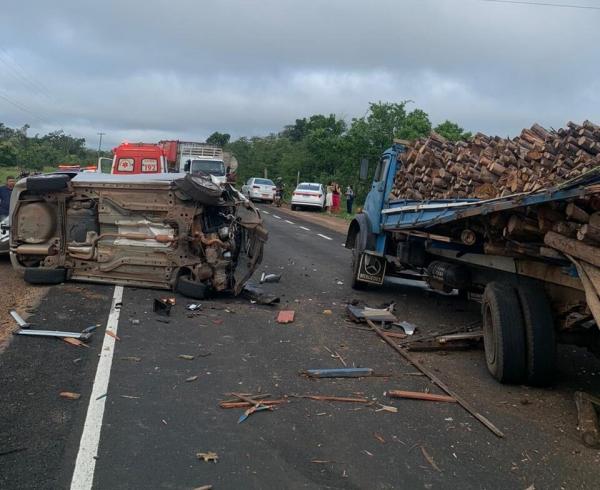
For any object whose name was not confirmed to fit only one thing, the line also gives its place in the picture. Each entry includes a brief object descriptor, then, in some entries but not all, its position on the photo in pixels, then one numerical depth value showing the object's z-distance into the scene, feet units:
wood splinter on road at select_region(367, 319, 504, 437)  15.76
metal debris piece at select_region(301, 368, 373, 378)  19.03
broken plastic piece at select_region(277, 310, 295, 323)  25.72
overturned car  28.94
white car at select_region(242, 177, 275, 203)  122.21
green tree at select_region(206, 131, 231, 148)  291.58
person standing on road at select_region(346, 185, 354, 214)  106.63
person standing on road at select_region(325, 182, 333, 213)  112.68
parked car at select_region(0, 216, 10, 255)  34.81
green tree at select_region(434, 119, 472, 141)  110.02
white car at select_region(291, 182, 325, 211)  111.55
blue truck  14.92
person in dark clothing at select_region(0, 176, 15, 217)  39.93
